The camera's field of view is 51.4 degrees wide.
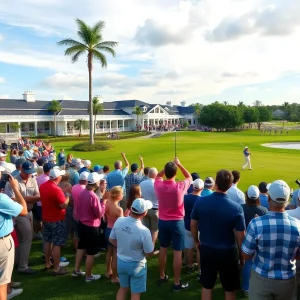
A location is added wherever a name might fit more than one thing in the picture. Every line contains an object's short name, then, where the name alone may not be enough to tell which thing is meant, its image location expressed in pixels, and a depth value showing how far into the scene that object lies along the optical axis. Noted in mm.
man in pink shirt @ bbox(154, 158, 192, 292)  5703
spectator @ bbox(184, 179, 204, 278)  6320
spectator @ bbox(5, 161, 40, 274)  6203
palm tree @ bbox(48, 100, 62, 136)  64925
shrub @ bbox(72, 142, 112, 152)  34312
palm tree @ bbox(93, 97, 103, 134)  65875
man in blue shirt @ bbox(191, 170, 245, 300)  4242
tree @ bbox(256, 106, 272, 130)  100562
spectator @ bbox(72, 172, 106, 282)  5965
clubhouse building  60562
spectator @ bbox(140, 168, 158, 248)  7262
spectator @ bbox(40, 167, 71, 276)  6227
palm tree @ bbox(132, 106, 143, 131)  80950
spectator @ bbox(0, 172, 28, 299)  4500
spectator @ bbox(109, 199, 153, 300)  4402
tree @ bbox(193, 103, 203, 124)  102375
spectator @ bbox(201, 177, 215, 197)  6455
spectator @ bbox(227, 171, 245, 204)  6746
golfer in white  19906
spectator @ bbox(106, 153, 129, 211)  8680
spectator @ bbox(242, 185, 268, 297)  5484
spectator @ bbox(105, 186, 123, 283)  5742
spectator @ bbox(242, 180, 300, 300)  3566
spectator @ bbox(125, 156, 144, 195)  8812
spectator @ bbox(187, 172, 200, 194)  8380
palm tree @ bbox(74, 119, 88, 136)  65019
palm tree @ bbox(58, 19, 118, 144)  37188
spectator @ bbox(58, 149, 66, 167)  17312
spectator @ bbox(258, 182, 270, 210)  6797
